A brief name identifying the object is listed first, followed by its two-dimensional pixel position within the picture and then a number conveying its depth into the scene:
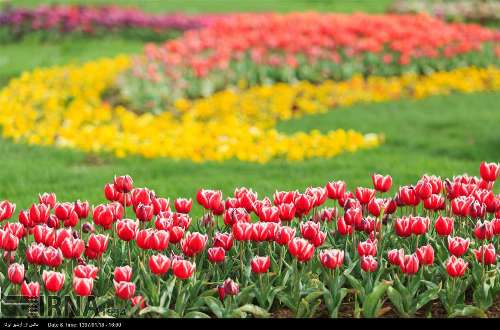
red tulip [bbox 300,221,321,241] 9.30
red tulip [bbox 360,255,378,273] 9.03
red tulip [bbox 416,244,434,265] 9.10
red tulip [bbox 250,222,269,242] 9.34
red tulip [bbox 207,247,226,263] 9.20
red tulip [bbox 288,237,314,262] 8.95
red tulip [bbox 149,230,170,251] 8.95
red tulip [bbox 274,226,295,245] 9.23
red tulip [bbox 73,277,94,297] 8.30
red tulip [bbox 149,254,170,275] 8.60
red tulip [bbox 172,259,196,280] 8.54
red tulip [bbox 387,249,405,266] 8.99
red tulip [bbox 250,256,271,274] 8.81
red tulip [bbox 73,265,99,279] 8.54
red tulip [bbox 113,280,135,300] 8.41
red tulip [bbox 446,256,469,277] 8.88
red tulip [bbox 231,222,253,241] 9.24
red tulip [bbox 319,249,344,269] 8.85
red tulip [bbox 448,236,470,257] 9.20
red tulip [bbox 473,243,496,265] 9.28
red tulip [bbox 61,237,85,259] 8.92
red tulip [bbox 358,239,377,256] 9.17
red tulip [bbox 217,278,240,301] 8.63
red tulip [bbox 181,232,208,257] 9.09
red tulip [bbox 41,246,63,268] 8.84
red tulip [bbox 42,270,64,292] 8.37
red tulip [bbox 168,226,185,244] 9.37
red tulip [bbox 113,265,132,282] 8.58
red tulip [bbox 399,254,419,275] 8.87
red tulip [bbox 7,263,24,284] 8.62
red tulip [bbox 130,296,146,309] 8.49
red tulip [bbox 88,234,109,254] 9.04
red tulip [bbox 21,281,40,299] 8.37
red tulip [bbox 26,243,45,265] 8.86
